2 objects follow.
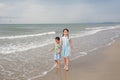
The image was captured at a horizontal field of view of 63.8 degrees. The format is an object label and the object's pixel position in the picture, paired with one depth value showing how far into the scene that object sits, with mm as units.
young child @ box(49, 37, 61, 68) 3258
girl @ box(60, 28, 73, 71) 3250
